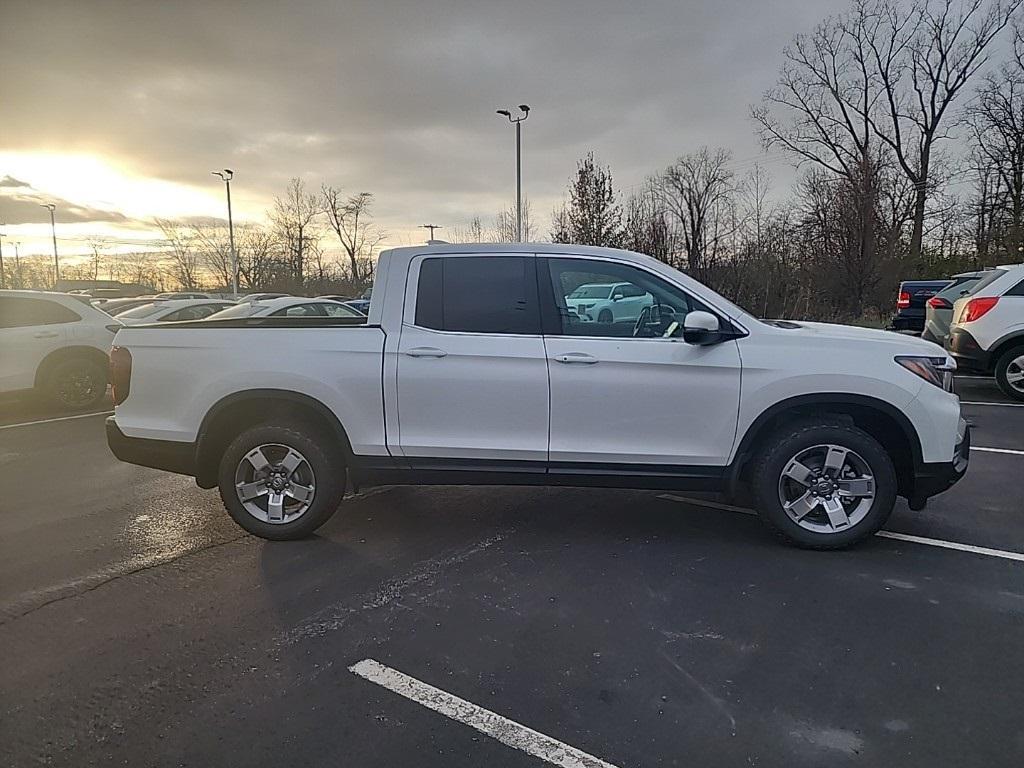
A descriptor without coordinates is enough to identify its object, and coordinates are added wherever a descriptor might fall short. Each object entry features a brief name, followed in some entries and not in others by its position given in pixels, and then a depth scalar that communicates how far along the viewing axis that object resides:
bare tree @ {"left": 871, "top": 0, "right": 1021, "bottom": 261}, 32.28
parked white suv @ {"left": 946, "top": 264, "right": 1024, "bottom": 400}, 8.89
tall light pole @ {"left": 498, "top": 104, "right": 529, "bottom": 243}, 26.43
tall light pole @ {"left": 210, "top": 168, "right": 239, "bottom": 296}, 36.97
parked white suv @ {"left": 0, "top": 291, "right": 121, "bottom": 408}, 9.04
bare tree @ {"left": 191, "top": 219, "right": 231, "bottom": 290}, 54.16
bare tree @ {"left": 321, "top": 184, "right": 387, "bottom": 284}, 51.84
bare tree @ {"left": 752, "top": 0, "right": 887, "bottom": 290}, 31.88
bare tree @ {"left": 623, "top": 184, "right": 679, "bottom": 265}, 28.00
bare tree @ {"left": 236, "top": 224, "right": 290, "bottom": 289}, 50.28
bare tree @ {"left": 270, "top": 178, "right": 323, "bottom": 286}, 50.03
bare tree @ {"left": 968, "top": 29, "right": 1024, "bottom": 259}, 26.12
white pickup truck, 4.21
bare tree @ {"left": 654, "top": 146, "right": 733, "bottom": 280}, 31.41
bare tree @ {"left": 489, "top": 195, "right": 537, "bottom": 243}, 40.69
